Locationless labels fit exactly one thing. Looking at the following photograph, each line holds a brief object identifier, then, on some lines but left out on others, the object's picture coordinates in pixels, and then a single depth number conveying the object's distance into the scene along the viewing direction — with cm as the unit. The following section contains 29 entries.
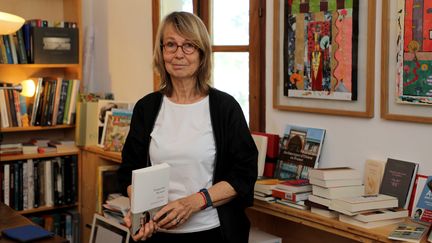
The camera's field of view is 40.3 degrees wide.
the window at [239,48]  290
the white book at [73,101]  385
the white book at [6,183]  360
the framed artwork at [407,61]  211
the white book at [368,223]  203
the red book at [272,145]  267
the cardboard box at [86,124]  374
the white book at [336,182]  220
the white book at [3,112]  360
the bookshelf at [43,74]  376
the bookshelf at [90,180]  366
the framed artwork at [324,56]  235
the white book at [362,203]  205
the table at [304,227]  200
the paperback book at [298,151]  253
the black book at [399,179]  218
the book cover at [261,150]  265
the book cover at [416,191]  215
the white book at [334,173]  220
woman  208
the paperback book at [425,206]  208
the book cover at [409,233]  188
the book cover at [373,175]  229
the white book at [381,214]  204
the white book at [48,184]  378
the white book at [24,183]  369
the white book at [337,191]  218
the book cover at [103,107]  361
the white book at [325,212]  217
